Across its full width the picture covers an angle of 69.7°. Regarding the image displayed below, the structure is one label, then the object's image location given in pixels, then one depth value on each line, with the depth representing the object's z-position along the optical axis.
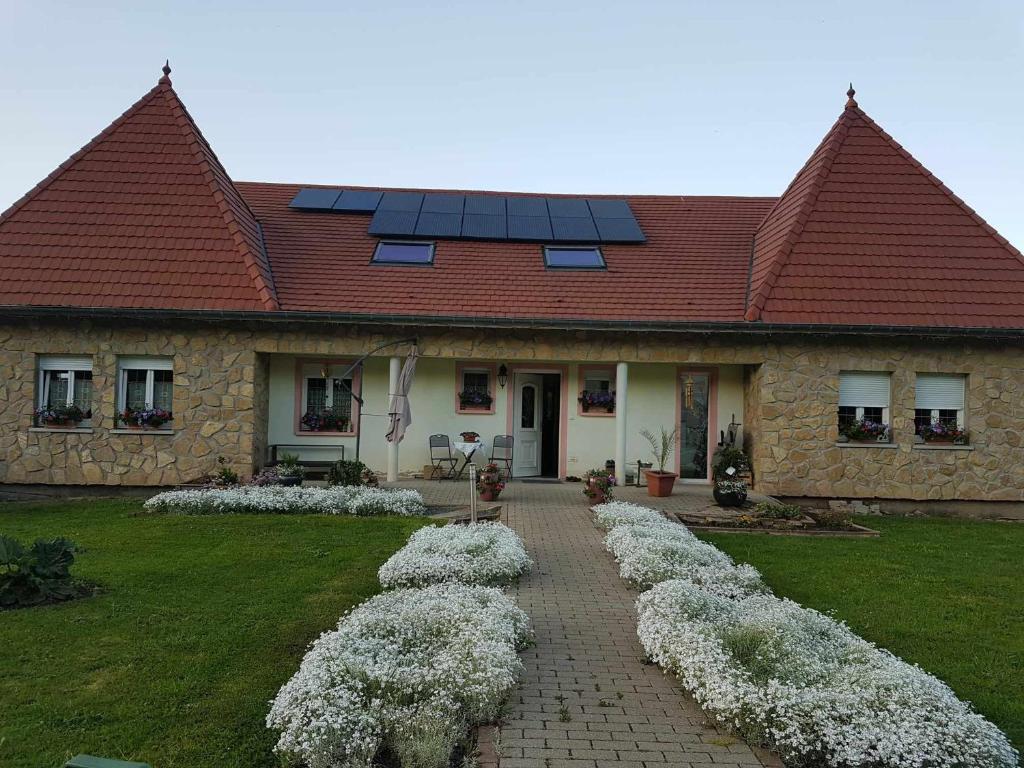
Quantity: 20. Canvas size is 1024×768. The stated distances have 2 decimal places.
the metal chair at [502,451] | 14.18
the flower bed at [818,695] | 3.54
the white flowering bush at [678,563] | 6.68
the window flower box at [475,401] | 14.30
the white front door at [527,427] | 14.62
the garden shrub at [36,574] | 5.98
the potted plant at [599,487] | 11.52
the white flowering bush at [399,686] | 3.47
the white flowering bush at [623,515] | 9.27
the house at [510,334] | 12.42
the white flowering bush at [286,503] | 10.50
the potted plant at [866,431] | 12.48
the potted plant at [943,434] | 12.46
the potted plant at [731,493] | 11.56
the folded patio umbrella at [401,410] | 11.78
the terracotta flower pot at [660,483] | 12.38
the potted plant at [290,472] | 11.91
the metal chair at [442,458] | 14.10
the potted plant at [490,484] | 11.72
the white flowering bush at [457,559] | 6.55
